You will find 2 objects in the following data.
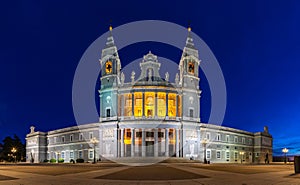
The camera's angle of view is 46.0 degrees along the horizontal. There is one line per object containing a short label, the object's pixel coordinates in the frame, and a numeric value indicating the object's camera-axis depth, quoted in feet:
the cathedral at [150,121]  267.80
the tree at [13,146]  429.79
